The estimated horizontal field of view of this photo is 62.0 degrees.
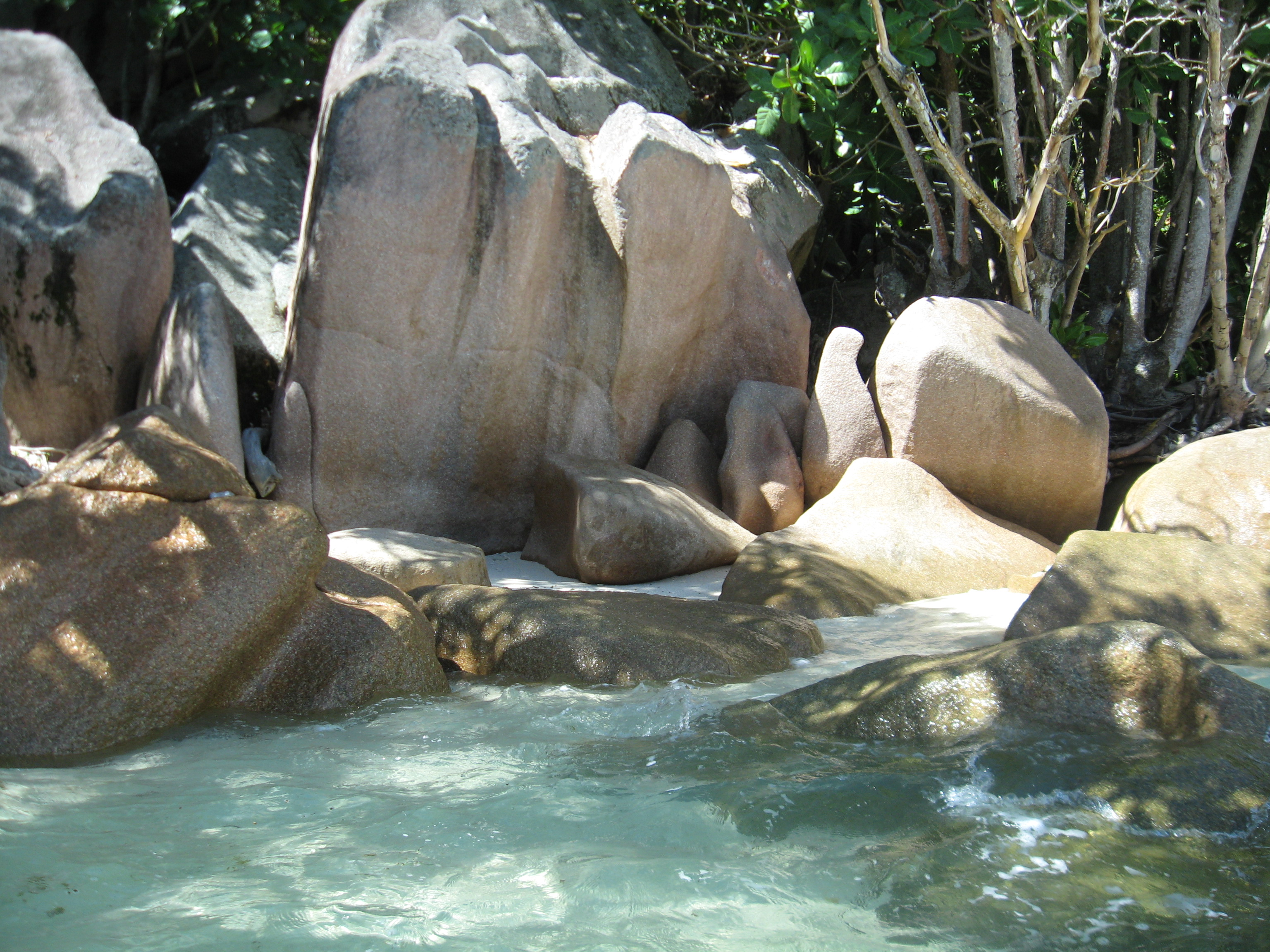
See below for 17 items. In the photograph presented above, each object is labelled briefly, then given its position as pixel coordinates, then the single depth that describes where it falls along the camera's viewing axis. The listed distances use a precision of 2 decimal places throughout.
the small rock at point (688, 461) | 8.38
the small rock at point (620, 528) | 6.98
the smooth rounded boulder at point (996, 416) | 7.75
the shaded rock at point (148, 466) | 4.19
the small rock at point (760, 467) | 8.10
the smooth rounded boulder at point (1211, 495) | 6.53
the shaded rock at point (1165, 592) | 5.07
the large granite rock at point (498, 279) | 7.46
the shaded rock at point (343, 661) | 4.21
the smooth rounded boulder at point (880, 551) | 6.36
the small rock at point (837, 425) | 8.10
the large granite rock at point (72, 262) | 7.29
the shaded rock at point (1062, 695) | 3.38
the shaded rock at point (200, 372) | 7.07
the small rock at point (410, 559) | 6.07
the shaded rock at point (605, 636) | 4.73
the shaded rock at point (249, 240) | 8.46
